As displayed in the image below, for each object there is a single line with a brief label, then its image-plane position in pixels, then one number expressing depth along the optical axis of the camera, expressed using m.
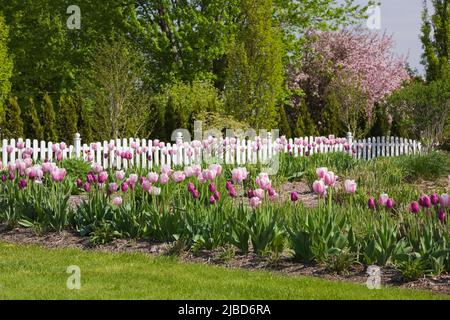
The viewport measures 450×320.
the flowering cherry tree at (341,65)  29.91
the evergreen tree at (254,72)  19.72
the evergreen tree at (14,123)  20.30
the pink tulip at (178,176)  8.09
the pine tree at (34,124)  20.81
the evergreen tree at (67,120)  20.89
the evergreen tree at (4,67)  24.12
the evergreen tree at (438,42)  27.09
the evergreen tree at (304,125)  25.47
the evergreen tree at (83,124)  21.09
